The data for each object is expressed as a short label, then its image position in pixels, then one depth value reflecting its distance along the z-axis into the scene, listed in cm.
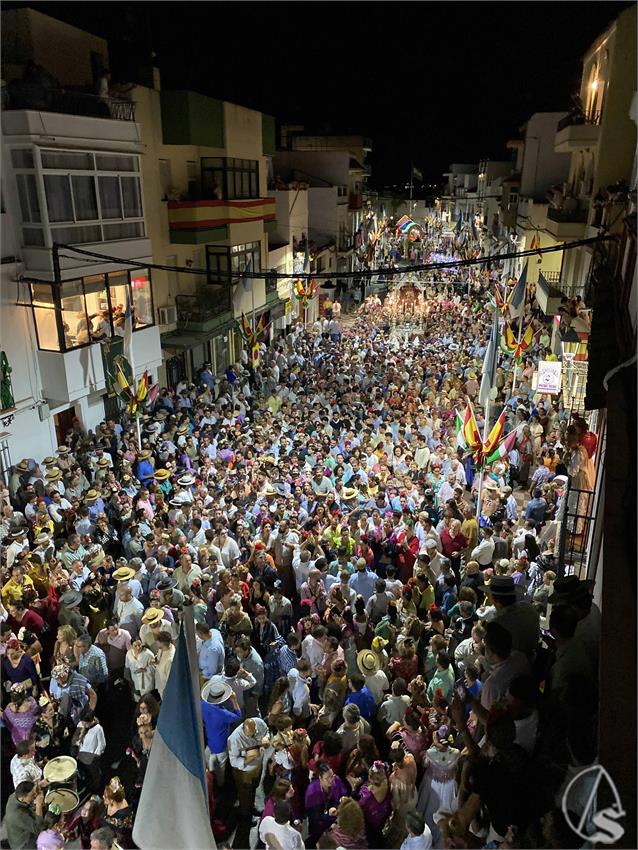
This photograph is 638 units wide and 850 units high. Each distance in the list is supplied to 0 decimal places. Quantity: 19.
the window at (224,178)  2344
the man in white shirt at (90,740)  640
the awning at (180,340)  2108
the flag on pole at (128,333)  1569
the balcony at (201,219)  2169
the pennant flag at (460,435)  1235
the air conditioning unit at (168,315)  2077
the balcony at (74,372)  1491
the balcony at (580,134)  1806
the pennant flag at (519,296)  1839
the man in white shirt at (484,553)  921
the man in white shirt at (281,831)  506
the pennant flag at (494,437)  1130
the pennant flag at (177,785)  462
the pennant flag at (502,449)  1158
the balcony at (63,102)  1339
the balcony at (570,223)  1891
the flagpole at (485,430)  1125
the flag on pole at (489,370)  1420
